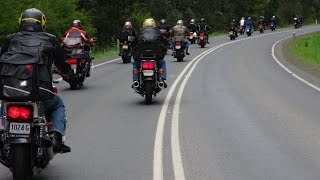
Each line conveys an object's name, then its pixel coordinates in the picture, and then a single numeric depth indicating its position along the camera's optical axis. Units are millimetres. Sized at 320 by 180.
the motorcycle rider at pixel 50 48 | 7238
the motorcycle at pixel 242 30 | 61812
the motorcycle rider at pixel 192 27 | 44406
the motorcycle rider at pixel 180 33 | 31297
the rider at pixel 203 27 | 42438
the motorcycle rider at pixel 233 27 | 51875
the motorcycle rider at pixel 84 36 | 18031
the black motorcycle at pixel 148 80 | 14758
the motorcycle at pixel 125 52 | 28927
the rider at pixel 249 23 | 58031
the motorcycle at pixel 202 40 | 42156
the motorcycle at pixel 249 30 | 58094
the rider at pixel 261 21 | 63106
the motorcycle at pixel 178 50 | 30500
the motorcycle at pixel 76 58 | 17734
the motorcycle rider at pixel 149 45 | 14930
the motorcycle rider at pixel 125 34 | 28844
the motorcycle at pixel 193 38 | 46569
